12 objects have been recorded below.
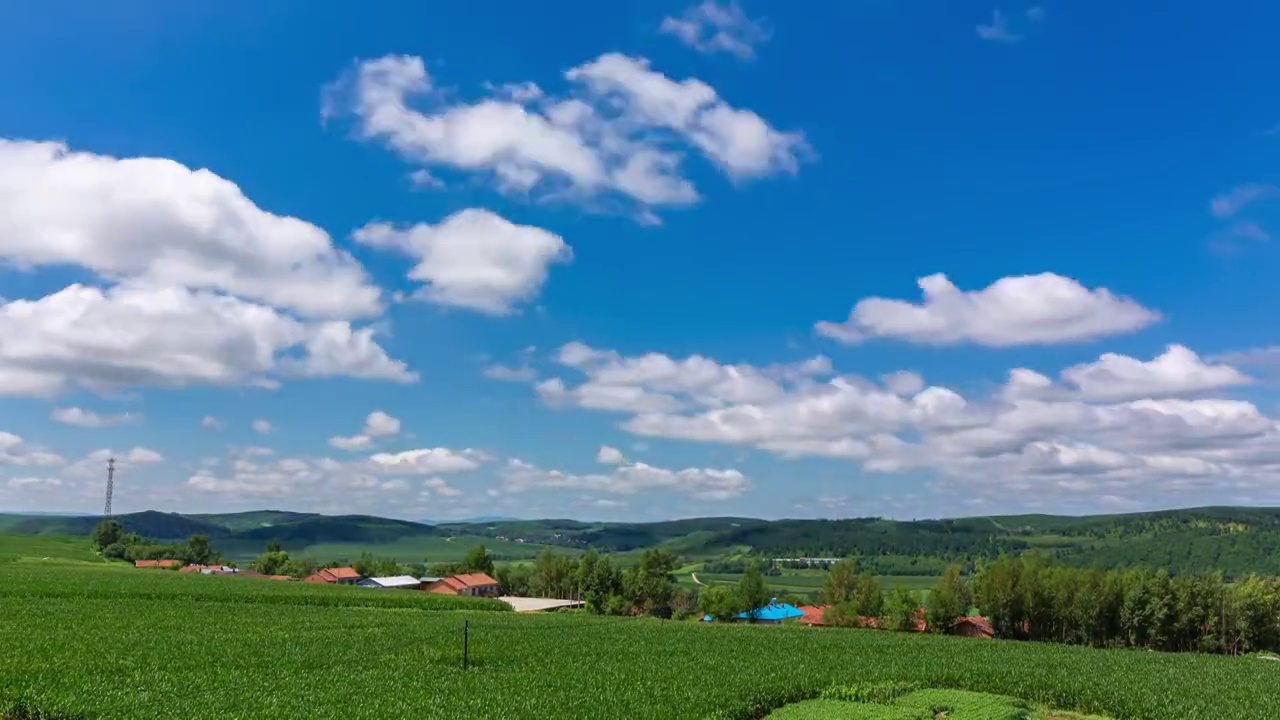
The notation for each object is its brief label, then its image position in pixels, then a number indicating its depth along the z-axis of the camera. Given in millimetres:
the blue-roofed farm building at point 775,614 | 110938
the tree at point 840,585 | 114312
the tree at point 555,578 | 134750
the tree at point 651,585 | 114875
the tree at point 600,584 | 113750
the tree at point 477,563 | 155000
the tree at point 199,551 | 179875
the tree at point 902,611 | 95938
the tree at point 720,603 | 114250
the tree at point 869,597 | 106750
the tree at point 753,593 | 113125
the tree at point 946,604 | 92125
